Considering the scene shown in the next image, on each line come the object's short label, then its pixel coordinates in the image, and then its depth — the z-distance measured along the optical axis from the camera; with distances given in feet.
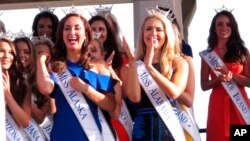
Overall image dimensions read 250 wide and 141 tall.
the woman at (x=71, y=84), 21.63
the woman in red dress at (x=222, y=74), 27.36
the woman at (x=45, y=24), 27.51
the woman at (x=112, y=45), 24.14
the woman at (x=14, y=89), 22.67
